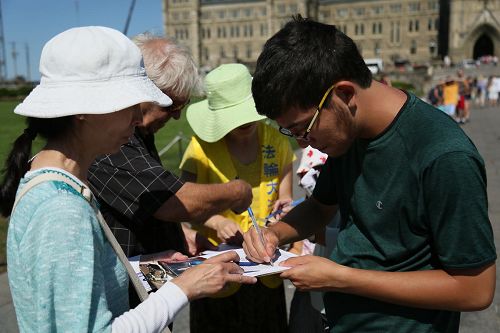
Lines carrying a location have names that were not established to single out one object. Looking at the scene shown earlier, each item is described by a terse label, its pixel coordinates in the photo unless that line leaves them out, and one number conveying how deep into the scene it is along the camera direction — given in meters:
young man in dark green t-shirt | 1.43
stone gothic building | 85.31
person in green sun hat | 2.86
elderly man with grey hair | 2.14
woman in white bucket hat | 1.33
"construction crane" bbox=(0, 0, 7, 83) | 61.31
